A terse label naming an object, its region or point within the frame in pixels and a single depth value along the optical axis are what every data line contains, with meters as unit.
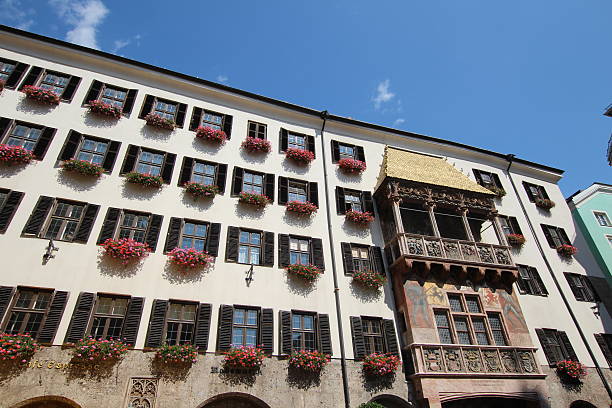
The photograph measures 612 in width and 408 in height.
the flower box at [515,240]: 22.73
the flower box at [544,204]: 25.84
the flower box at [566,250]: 23.69
